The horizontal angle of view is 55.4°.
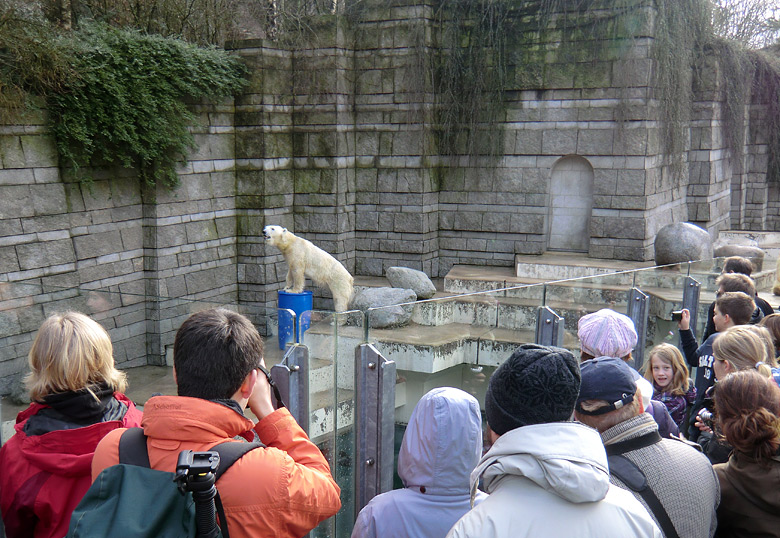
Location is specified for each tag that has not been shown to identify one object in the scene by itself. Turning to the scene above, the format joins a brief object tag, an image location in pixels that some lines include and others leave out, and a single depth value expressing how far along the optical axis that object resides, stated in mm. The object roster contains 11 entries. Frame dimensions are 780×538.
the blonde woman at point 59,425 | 2193
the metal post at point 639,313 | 5496
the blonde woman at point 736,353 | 3227
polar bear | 8352
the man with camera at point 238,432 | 1753
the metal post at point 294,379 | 3113
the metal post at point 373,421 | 3357
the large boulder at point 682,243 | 9156
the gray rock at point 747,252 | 10062
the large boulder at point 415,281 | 9141
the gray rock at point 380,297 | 8211
